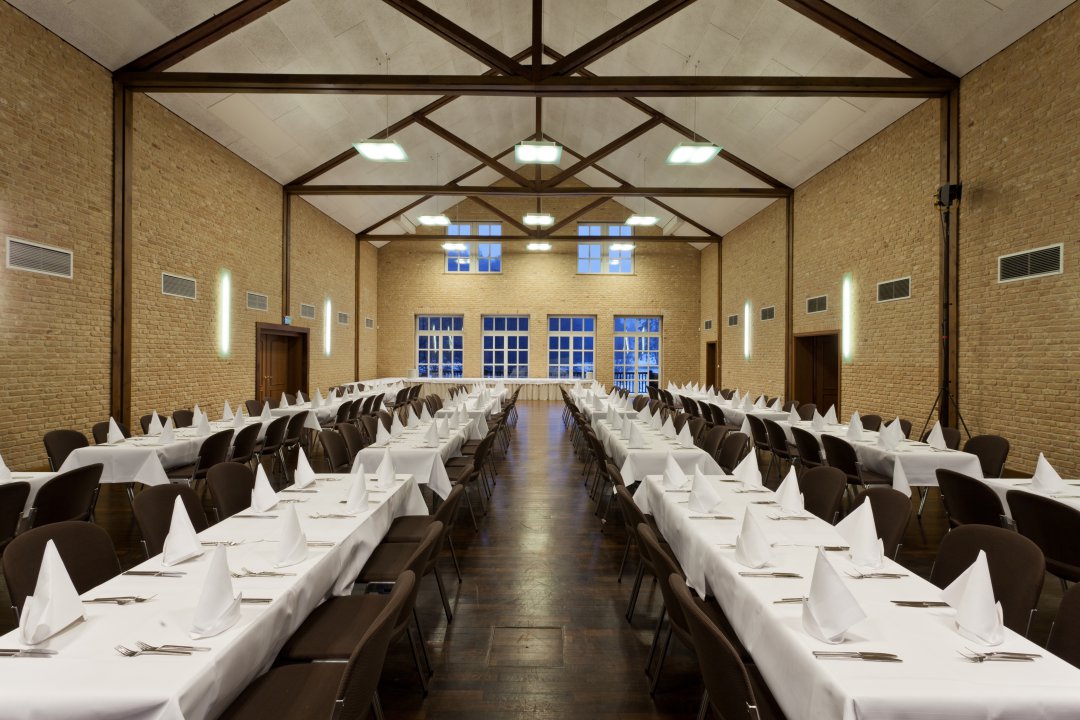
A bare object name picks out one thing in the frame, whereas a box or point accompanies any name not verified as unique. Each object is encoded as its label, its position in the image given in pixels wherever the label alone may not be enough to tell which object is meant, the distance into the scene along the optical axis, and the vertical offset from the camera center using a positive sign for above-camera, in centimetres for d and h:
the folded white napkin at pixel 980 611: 172 -76
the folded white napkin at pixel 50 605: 166 -73
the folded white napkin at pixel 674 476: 378 -76
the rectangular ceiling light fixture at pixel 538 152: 818 +304
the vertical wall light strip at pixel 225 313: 960 +82
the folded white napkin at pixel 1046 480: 366 -75
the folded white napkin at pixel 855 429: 596 -70
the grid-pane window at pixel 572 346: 1888 +54
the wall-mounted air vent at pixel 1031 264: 589 +107
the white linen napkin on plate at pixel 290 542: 234 -75
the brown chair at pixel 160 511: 283 -76
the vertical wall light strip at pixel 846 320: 978 +74
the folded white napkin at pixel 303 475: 368 -74
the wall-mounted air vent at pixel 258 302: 1061 +113
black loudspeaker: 702 +208
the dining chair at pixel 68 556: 213 -78
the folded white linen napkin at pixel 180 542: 232 -74
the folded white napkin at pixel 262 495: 306 -72
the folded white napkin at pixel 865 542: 233 -75
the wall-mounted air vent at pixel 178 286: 816 +110
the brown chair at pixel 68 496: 345 -86
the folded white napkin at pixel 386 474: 376 -74
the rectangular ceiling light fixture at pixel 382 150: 804 +303
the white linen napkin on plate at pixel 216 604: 176 -77
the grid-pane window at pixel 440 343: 1884 +62
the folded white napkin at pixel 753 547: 233 -76
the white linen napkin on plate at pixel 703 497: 316 -74
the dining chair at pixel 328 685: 164 -109
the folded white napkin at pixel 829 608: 173 -75
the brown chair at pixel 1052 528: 292 -87
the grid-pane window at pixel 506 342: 1889 +66
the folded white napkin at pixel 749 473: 376 -73
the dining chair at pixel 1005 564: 218 -81
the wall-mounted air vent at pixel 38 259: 591 +110
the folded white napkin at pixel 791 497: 311 -74
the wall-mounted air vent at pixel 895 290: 823 +109
